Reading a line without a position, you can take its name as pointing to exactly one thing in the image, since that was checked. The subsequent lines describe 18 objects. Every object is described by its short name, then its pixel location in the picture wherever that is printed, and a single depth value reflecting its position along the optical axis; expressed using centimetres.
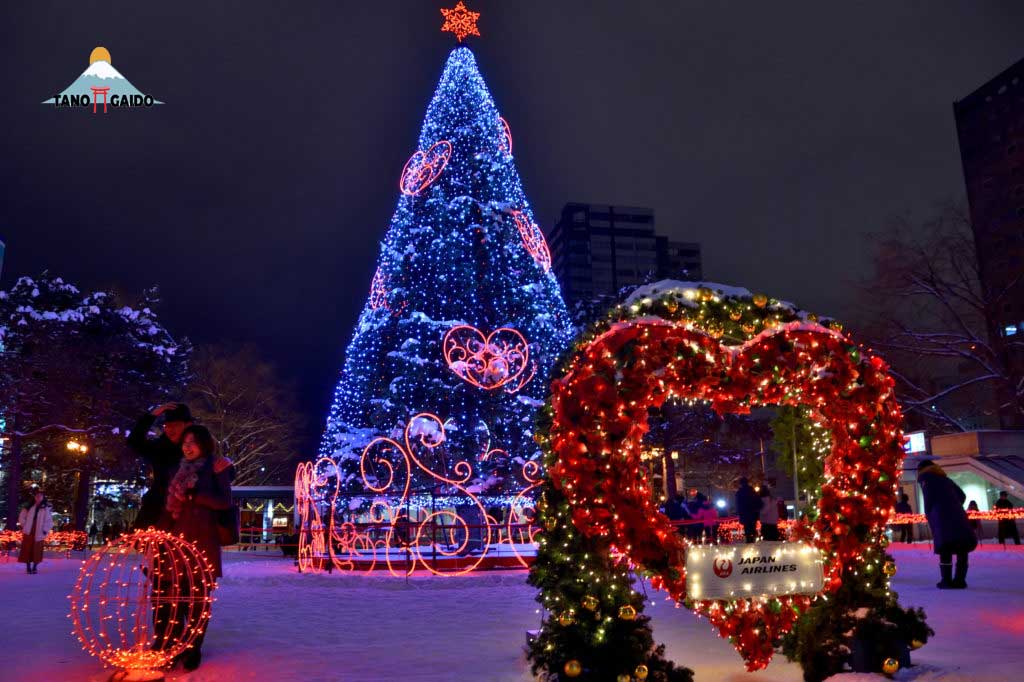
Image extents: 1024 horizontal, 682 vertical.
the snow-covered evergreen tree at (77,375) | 2622
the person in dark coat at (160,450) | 712
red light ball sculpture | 597
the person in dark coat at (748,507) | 1396
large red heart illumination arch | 583
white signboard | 586
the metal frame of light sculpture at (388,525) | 1616
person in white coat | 1770
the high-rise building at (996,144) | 6100
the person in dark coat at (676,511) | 2009
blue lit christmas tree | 2184
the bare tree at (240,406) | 3831
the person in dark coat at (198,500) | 679
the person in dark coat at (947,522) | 1099
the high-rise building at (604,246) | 12469
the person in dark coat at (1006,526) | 1908
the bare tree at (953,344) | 2480
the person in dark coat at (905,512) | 2262
